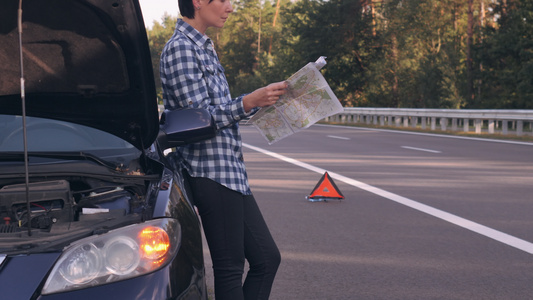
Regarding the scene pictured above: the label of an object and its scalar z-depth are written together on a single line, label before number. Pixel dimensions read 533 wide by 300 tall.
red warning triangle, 9.52
